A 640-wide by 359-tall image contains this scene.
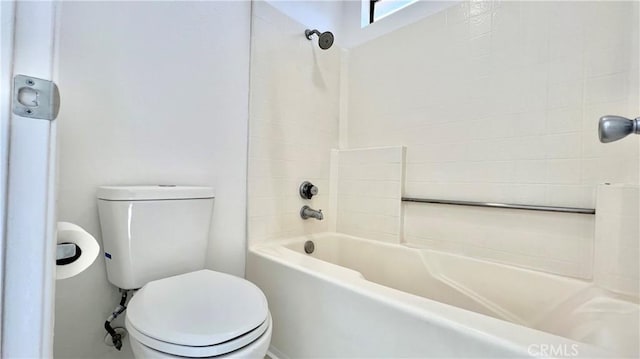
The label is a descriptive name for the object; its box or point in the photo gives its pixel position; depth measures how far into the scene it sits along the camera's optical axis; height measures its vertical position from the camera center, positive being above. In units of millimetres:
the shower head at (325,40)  1727 +825
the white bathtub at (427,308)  758 -428
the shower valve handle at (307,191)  1814 -78
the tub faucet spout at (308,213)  1803 -214
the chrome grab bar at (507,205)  1200 -95
